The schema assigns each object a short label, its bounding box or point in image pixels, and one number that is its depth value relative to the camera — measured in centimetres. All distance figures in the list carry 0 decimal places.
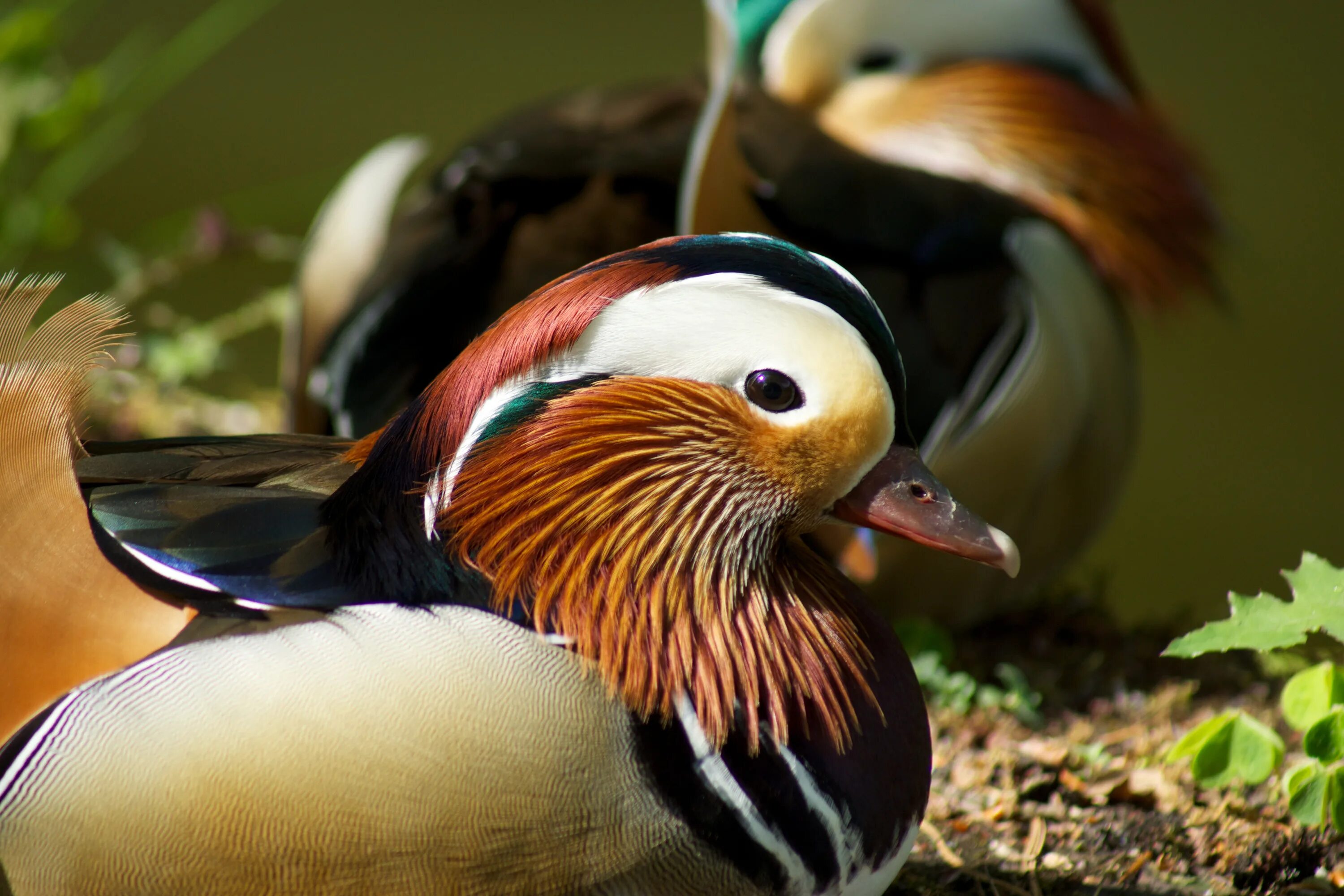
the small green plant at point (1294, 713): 349
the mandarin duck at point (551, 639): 343
